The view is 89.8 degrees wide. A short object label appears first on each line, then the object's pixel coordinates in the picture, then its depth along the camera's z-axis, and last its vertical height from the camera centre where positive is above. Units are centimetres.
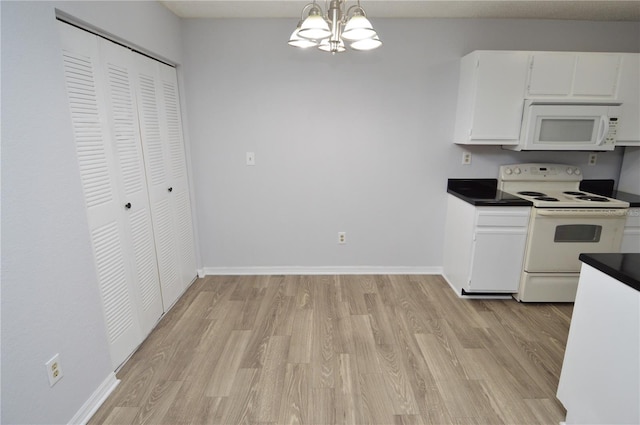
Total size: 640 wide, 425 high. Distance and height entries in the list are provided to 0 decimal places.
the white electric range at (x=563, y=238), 262 -75
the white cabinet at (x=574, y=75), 267 +58
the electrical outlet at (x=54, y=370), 148 -103
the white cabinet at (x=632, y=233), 275 -74
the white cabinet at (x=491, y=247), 272 -86
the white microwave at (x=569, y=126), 270 +17
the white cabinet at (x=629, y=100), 267 +39
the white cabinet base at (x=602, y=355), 127 -89
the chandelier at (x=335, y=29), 138 +51
